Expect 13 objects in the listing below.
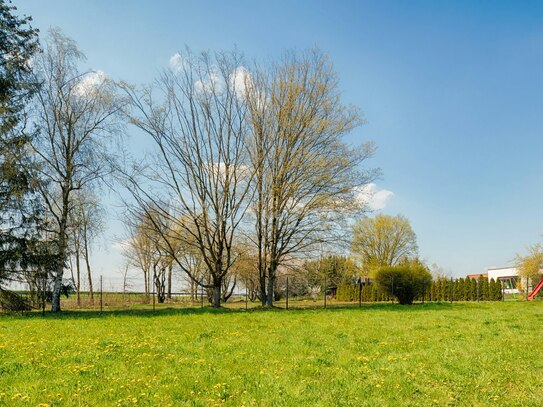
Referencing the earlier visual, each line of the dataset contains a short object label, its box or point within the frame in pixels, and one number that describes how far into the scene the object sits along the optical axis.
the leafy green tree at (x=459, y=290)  41.69
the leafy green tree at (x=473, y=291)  40.98
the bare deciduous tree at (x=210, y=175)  26.77
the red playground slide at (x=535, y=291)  38.49
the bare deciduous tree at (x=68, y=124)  25.50
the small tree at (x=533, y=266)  41.62
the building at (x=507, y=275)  69.19
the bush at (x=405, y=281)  31.91
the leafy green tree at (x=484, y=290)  40.38
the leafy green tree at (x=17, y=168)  21.97
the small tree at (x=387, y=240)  61.22
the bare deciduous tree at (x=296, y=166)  27.16
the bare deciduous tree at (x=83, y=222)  27.87
